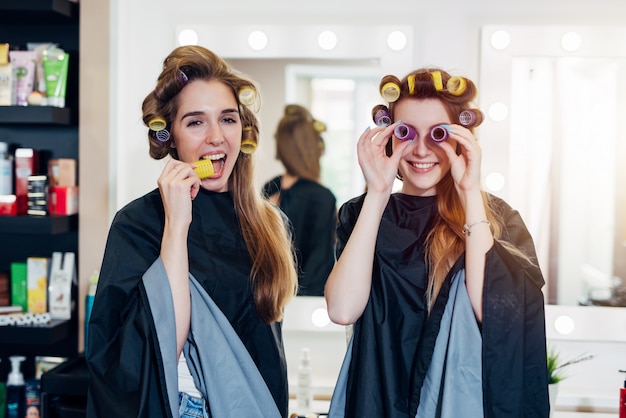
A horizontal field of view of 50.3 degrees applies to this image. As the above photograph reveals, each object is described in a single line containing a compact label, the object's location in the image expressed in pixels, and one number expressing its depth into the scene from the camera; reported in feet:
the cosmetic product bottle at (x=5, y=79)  6.95
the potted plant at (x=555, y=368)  6.04
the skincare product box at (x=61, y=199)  7.11
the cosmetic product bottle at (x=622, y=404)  5.80
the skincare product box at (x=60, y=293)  7.19
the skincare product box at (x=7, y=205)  7.01
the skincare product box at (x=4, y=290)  7.33
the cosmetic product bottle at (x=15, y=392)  7.00
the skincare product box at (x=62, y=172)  7.18
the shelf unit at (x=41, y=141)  6.81
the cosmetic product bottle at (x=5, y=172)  7.09
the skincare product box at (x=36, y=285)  7.21
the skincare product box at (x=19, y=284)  7.31
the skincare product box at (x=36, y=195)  7.00
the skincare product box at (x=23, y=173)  7.13
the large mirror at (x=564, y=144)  6.68
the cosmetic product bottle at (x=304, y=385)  6.59
